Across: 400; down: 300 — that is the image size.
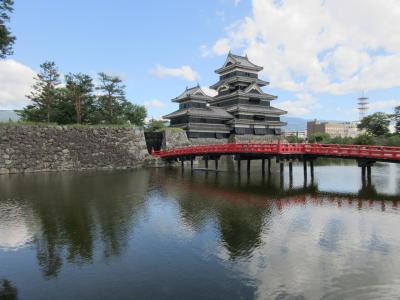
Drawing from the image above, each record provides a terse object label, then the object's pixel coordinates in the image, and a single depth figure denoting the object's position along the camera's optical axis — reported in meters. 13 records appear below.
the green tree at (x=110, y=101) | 47.84
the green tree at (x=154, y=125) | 67.16
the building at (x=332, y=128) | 164.62
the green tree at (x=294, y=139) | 88.94
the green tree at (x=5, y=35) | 19.94
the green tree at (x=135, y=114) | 66.00
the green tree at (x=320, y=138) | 83.60
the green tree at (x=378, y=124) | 74.00
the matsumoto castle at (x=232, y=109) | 49.75
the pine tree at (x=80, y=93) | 44.09
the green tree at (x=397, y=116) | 70.34
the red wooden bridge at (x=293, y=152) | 24.34
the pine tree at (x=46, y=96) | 42.28
